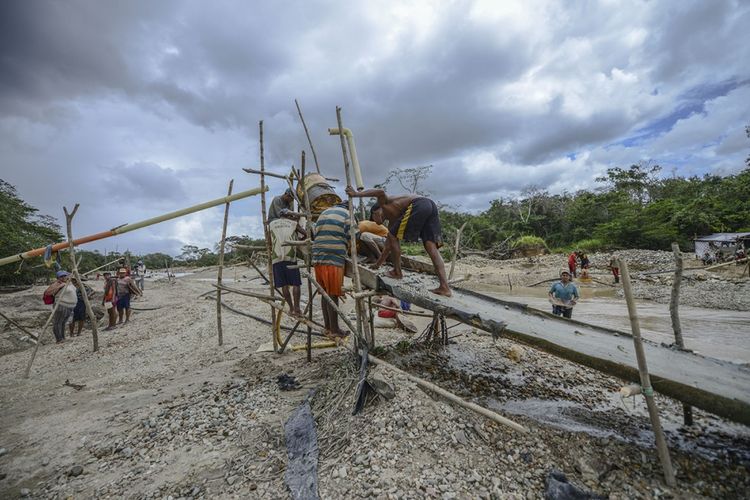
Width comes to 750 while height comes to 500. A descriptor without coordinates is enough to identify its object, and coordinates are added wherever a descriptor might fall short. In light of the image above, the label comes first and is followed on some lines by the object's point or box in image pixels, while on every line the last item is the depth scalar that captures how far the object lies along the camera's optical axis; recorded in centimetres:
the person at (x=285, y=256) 574
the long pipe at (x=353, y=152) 470
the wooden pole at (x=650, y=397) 277
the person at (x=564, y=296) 840
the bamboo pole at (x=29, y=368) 711
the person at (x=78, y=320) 1078
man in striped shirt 487
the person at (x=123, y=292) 1160
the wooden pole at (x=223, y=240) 679
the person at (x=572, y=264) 1848
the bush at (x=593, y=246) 2856
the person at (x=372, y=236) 494
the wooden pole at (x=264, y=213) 578
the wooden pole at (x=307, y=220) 508
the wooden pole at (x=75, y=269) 816
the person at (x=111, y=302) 1133
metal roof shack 1964
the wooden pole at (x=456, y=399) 292
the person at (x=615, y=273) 1777
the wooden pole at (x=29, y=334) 952
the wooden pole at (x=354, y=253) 425
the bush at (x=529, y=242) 3094
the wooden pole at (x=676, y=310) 389
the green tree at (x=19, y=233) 1703
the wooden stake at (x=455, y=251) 623
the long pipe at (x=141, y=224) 661
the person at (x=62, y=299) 920
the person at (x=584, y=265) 2008
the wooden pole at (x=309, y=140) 600
